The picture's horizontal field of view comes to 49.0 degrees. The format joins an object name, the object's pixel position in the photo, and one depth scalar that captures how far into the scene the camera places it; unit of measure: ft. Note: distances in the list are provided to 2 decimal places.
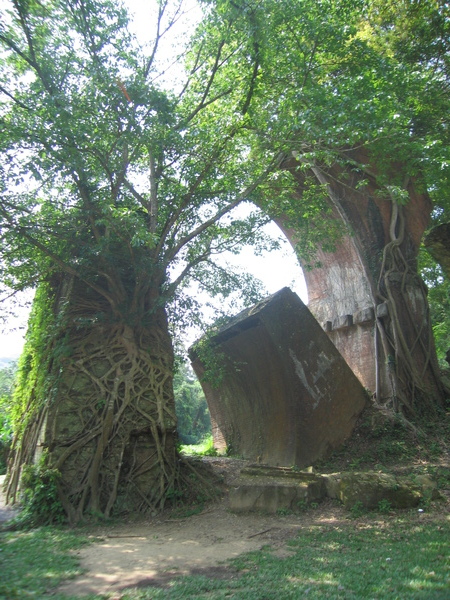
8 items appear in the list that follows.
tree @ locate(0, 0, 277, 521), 22.15
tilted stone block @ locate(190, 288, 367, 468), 29.40
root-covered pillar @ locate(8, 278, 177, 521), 21.86
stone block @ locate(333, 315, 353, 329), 38.70
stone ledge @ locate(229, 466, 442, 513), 19.97
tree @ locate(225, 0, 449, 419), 24.81
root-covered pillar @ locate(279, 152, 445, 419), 34.22
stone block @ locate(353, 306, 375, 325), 37.09
